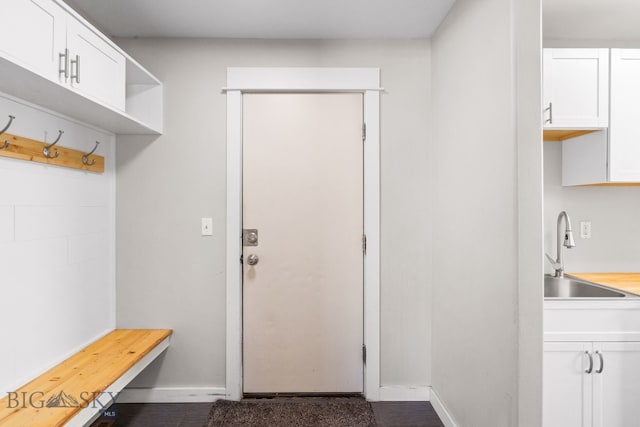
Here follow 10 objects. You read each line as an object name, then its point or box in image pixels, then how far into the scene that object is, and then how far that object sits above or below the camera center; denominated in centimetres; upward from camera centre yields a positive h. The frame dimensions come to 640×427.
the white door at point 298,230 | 241 -11
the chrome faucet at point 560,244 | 222 -17
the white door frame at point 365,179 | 238 +22
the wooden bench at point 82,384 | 139 -75
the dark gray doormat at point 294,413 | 216 -122
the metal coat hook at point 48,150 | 174 +30
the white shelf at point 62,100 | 133 +50
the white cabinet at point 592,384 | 173 -80
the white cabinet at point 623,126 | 202 +49
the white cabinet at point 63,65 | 125 +59
